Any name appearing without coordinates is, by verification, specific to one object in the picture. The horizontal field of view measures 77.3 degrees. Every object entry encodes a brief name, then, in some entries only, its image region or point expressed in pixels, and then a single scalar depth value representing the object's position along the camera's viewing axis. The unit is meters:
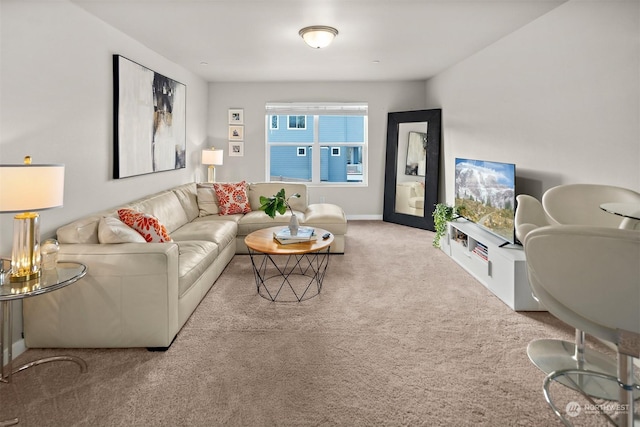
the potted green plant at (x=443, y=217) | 4.85
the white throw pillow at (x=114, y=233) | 2.65
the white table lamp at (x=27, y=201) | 1.88
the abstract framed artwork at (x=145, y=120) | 3.77
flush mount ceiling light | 3.71
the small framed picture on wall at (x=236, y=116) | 7.01
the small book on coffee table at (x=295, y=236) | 3.46
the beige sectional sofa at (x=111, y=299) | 2.43
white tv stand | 3.09
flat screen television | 3.65
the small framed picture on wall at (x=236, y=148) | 7.09
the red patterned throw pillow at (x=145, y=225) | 3.01
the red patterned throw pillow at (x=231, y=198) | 5.16
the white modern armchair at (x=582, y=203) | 2.55
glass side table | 1.92
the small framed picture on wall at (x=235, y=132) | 7.05
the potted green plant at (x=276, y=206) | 3.57
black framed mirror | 6.26
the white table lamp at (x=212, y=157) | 6.28
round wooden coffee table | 3.34
